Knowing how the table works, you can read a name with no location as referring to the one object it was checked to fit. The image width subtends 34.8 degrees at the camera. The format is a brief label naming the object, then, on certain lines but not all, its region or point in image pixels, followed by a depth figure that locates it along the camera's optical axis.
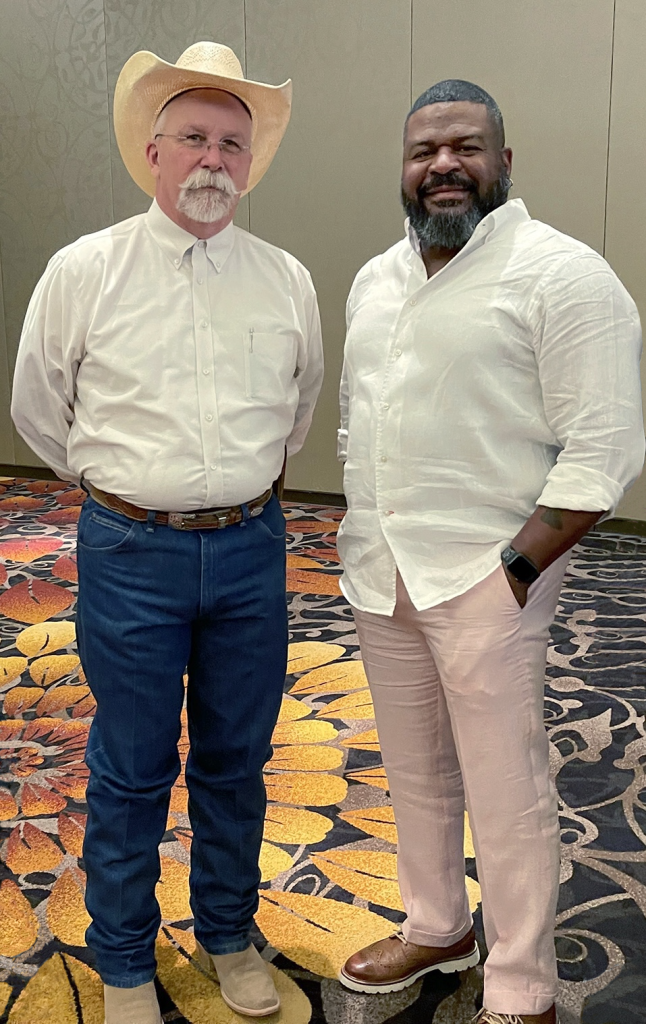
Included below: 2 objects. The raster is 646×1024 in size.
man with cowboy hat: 1.80
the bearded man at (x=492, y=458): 1.66
